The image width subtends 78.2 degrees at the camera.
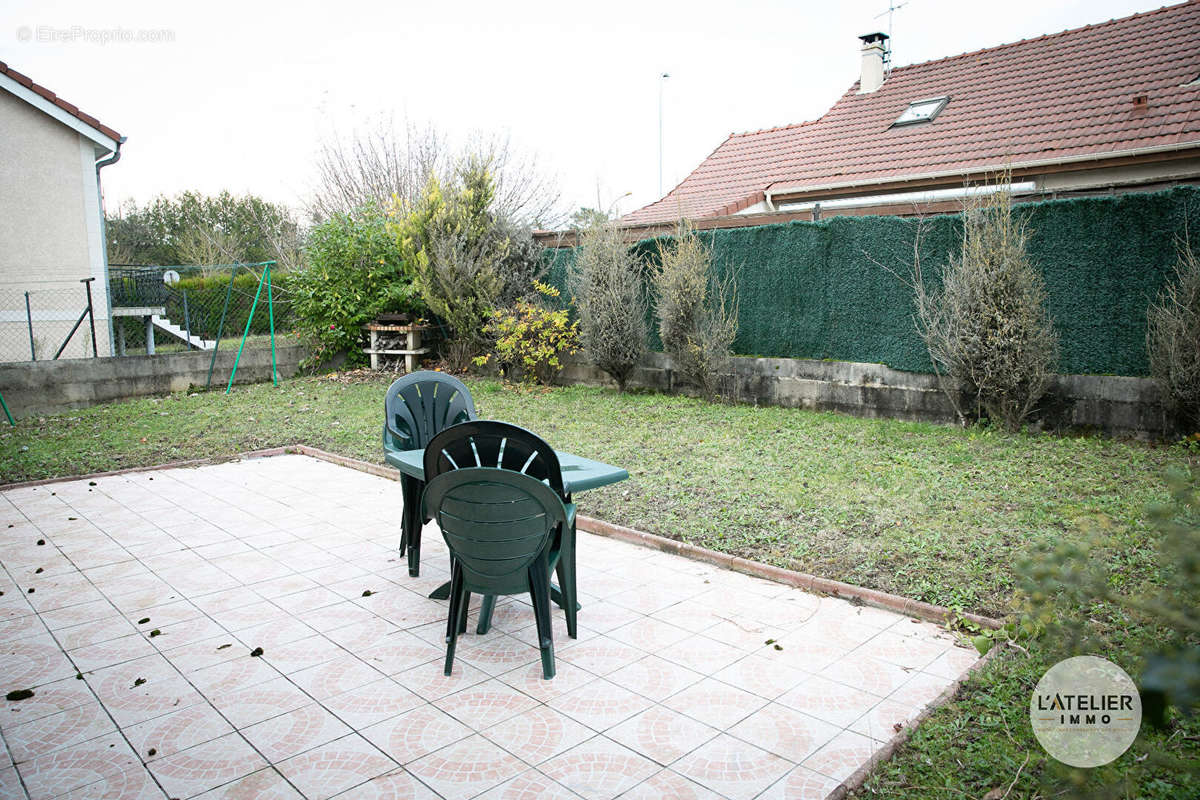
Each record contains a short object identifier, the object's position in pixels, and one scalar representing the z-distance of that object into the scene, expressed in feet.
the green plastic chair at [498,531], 10.03
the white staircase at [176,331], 44.27
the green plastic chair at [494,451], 10.32
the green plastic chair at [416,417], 14.47
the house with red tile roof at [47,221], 38.83
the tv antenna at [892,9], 49.36
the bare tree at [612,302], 34.01
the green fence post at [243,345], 38.22
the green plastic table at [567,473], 11.76
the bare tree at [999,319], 22.89
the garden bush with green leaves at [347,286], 41.86
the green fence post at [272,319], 38.12
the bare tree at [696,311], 31.48
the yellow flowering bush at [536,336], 37.45
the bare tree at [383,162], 75.87
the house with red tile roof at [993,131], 31.83
